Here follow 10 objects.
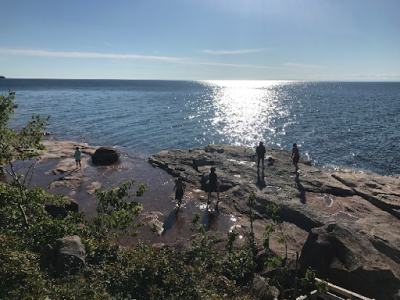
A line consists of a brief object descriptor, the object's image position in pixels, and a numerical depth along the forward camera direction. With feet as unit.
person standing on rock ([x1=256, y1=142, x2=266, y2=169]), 68.28
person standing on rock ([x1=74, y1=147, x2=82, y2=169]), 72.90
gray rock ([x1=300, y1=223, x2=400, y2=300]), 26.08
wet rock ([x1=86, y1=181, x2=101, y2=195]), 59.25
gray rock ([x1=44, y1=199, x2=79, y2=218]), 43.21
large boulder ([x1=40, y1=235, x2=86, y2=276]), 22.94
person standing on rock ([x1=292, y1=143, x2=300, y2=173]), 68.56
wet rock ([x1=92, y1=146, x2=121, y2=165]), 82.33
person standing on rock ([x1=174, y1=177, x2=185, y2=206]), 52.70
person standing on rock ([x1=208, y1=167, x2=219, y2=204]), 53.01
